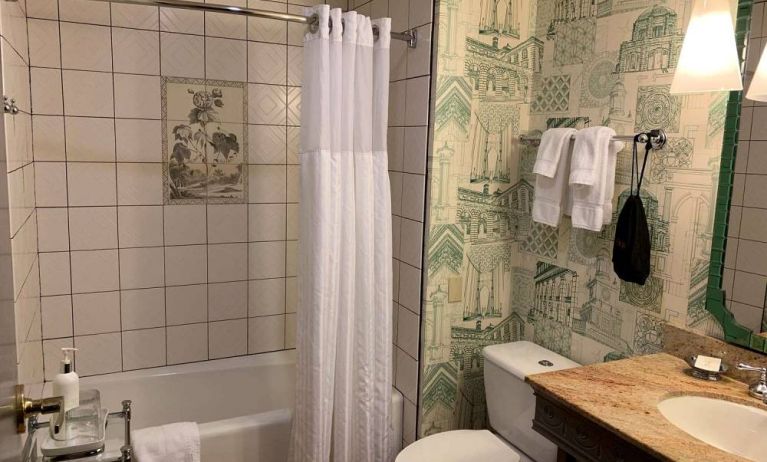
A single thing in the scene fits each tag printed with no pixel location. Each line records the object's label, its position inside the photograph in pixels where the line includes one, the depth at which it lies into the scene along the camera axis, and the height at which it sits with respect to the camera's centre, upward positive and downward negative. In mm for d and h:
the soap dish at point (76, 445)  1271 -672
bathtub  2275 -1142
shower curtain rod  1903 +456
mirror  1605 -161
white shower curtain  2080 -342
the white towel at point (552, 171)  2082 -50
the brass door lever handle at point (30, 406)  902 -441
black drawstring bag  1890 -259
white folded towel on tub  1930 -999
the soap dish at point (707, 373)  1651 -601
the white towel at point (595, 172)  1951 -46
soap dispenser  1420 -602
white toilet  2076 -1006
